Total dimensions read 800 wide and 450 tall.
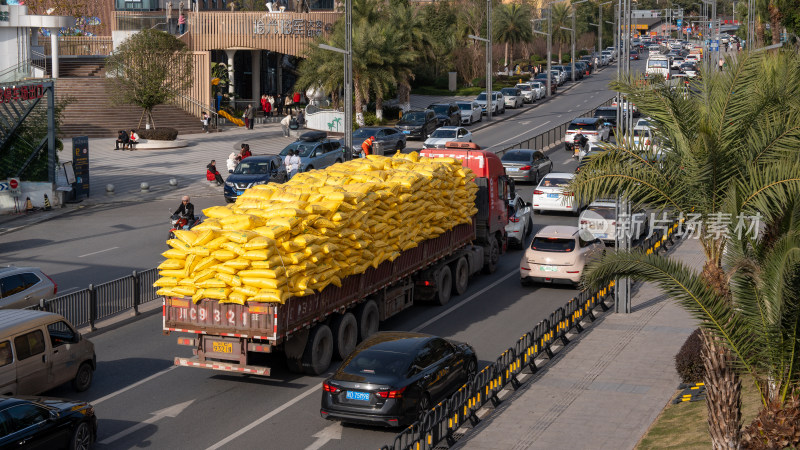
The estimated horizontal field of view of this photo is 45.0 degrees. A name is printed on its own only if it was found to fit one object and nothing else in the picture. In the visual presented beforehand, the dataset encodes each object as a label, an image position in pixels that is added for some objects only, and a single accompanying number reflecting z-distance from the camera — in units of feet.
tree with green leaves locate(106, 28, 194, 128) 164.86
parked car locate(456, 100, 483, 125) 208.03
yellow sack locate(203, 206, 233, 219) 60.95
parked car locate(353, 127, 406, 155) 158.20
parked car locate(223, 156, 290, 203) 118.93
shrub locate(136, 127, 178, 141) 165.17
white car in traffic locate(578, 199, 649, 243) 98.32
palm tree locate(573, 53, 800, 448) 40.47
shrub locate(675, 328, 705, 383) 58.23
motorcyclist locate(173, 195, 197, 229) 91.45
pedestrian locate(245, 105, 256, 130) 192.44
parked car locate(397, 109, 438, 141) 182.70
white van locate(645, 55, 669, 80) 275.59
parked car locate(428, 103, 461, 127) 194.80
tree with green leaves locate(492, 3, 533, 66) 300.61
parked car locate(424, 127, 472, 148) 157.69
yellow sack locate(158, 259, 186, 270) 56.80
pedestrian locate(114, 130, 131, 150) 161.20
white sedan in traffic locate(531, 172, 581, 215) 115.14
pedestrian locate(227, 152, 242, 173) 134.21
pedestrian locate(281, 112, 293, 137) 187.21
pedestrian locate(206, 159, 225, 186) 137.90
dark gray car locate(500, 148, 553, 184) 136.15
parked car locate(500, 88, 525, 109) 240.12
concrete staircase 174.09
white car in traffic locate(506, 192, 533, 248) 99.66
